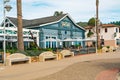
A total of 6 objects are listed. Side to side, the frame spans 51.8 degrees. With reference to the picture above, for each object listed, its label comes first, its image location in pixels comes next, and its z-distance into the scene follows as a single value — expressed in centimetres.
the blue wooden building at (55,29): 1979
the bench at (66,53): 1288
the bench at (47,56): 1109
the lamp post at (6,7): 991
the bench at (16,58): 932
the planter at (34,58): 1094
